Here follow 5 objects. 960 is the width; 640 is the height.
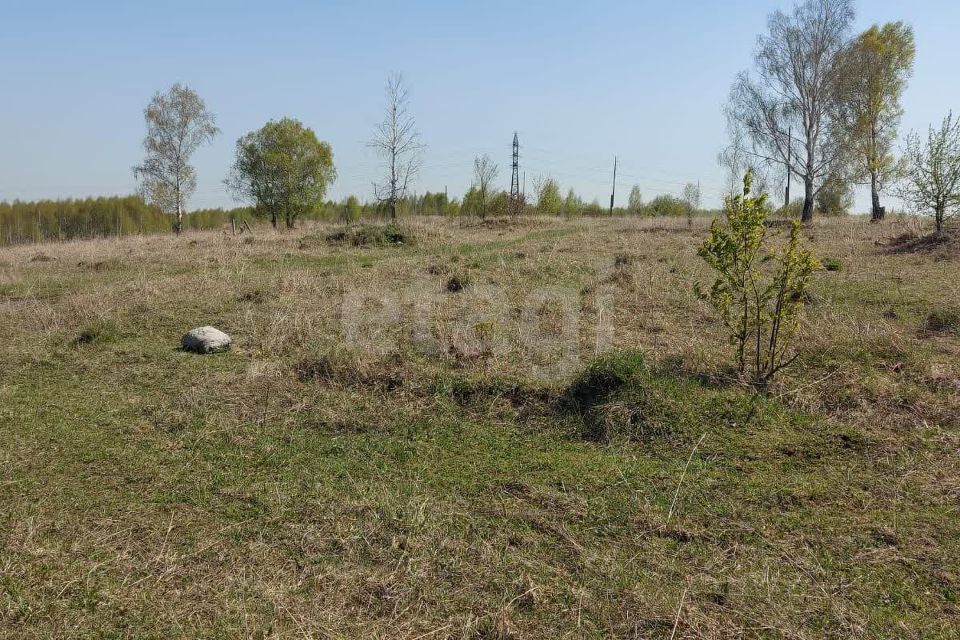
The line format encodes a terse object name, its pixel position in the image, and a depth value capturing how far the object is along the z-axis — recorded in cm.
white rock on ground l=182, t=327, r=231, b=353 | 697
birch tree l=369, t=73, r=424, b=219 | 2994
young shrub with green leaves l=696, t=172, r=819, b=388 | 546
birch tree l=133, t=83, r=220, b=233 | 3094
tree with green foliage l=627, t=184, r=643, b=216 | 4754
